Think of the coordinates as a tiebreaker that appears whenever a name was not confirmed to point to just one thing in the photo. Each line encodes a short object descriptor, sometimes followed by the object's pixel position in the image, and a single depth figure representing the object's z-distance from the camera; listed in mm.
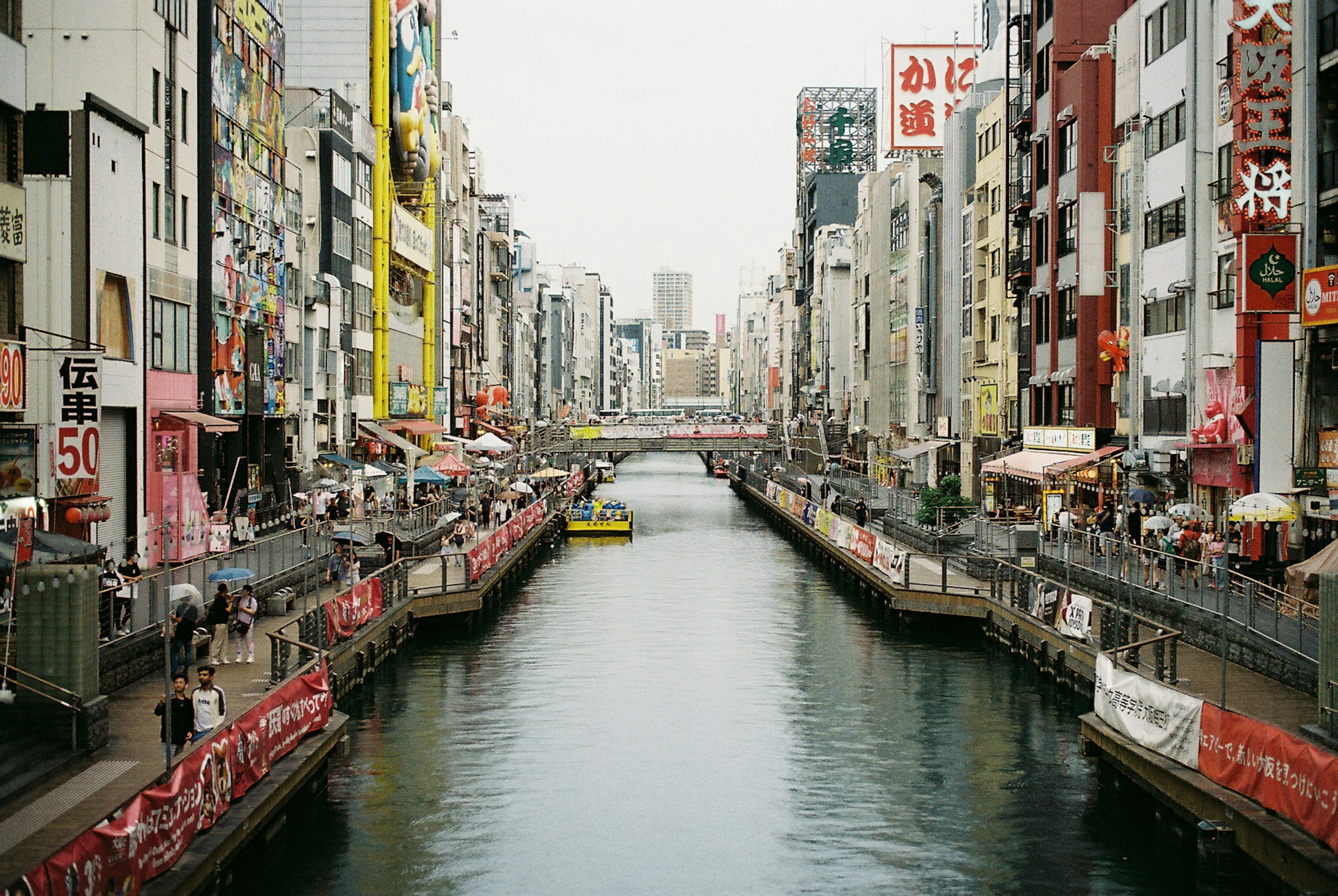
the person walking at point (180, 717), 21703
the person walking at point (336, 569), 42906
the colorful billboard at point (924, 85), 110750
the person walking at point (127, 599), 28297
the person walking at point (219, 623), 30516
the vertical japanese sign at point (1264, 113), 36375
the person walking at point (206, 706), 22516
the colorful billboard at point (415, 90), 87625
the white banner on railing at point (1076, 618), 34781
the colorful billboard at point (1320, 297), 33781
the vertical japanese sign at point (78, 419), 32906
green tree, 59906
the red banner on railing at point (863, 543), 56625
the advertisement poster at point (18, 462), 34031
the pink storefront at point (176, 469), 41750
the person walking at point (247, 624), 30484
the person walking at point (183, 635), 27578
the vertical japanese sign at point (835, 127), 189750
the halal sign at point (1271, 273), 36656
